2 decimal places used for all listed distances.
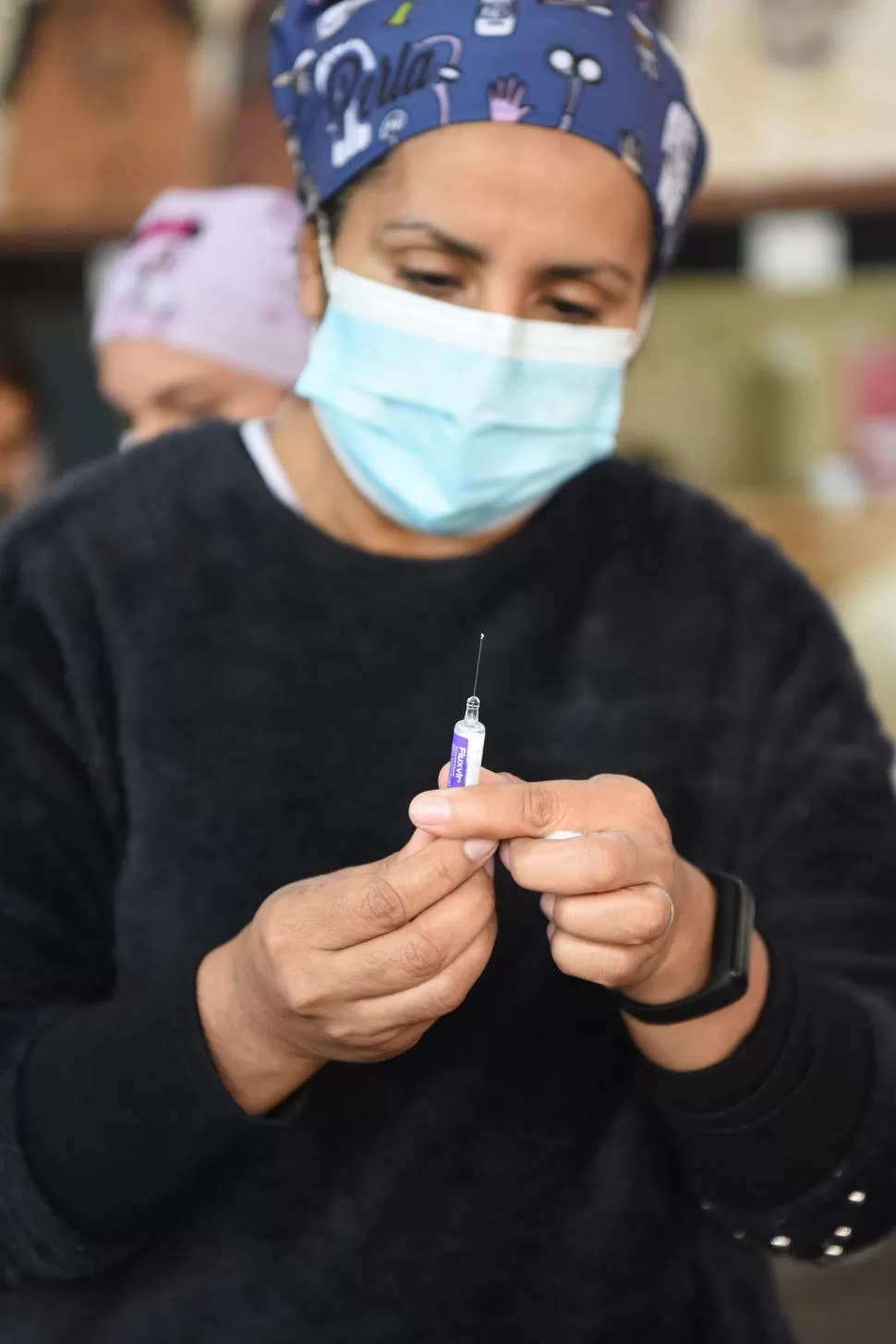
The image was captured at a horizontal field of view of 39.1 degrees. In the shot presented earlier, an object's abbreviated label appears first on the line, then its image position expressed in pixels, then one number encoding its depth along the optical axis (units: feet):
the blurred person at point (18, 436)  8.28
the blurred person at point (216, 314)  5.05
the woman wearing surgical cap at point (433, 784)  2.68
